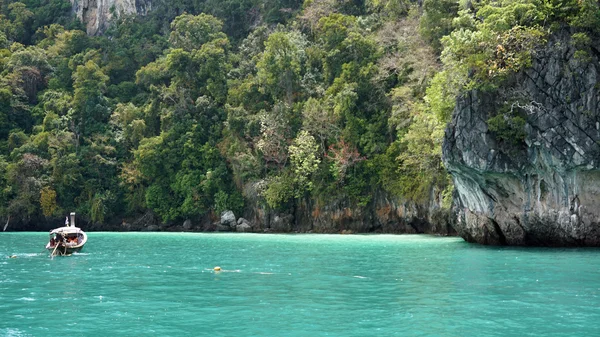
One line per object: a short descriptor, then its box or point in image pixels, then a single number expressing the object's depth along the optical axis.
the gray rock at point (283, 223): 46.62
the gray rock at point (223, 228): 49.56
